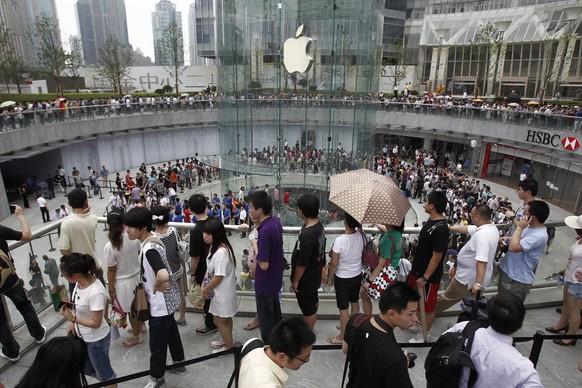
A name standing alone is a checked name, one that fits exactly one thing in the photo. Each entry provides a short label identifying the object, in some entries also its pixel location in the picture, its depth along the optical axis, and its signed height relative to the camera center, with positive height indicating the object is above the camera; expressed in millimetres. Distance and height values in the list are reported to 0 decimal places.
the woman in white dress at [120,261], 3910 -1840
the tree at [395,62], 52062 +2540
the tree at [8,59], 36484 +1806
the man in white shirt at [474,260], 3988 -1861
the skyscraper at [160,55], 59575 +3656
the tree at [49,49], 40388 +2948
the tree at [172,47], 50088 +4209
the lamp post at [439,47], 54750 +4637
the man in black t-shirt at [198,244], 4130 -1735
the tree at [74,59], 45181 +2200
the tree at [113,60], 46500 +2171
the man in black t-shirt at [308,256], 3881 -1746
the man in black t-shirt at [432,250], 4051 -1744
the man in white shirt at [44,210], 16469 -5598
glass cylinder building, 16516 -31
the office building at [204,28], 52250 +7018
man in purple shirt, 3771 -1738
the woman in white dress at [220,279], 3785 -1957
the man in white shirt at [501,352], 2449 -1719
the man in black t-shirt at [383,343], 2336 -1620
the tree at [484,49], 46531 +4015
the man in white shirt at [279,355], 2207 -1588
